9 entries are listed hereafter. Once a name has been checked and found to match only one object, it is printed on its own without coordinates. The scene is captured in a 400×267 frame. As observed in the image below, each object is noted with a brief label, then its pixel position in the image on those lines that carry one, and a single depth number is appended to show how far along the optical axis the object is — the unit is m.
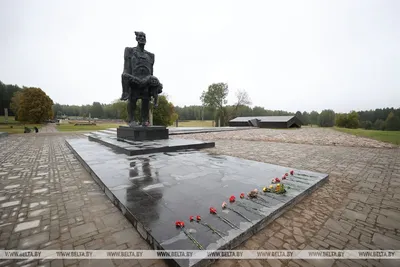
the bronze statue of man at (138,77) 8.36
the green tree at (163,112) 30.88
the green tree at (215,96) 41.69
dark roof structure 31.69
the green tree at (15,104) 45.19
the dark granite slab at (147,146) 6.32
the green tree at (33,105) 33.78
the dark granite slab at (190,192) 1.99
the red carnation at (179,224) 2.09
